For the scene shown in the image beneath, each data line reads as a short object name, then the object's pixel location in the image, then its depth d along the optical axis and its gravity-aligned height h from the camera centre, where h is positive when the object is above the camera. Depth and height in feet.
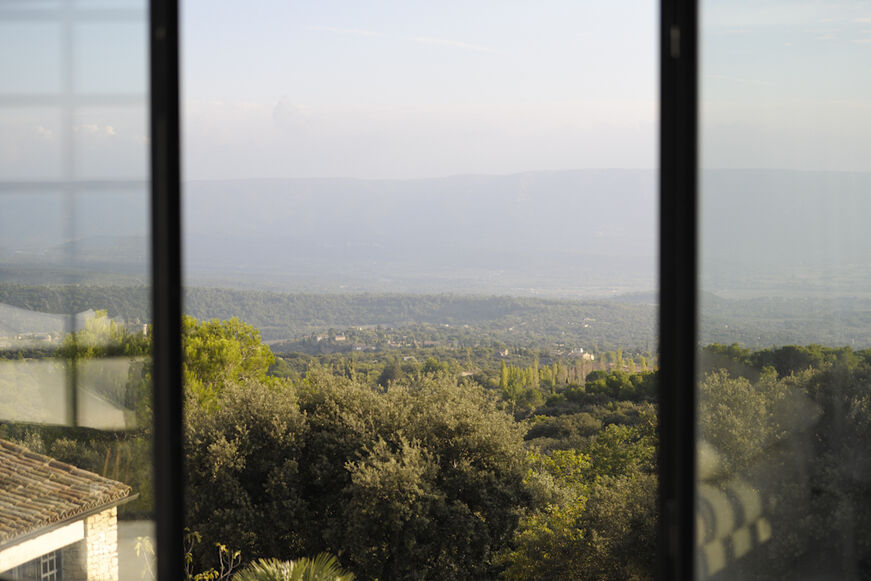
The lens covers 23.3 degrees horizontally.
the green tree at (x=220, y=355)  72.25 -4.54
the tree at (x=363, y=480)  59.23 -9.06
